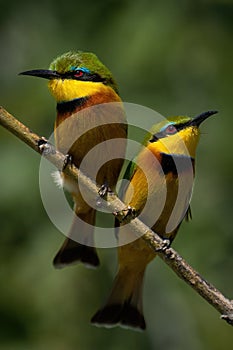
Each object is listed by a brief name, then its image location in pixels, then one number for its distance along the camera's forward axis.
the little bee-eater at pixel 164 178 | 8.80
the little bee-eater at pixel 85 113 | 8.96
